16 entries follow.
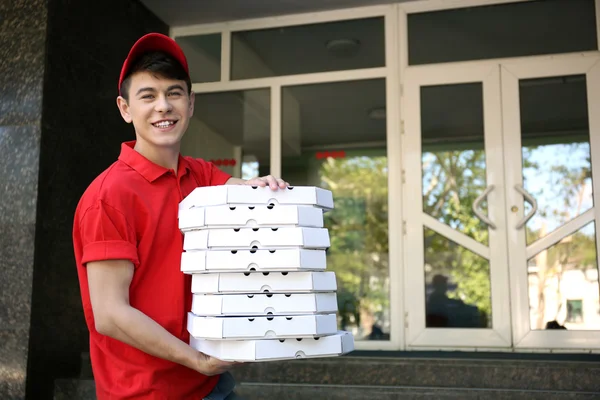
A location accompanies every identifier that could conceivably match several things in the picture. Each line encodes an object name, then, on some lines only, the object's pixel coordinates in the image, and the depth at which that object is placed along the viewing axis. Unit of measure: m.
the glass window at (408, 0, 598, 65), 5.05
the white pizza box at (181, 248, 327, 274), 1.58
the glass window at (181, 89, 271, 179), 5.73
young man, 1.48
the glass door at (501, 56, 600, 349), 4.86
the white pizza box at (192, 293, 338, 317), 1.56
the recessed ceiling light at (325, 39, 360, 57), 5.51
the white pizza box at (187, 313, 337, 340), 1.51
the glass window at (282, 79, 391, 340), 5.80
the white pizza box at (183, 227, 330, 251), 1.60
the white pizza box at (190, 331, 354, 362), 1.50
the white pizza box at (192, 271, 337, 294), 1.58
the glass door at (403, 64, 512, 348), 4.98
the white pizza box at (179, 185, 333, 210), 1.63
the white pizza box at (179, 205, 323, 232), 1.61
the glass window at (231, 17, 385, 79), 5.50
